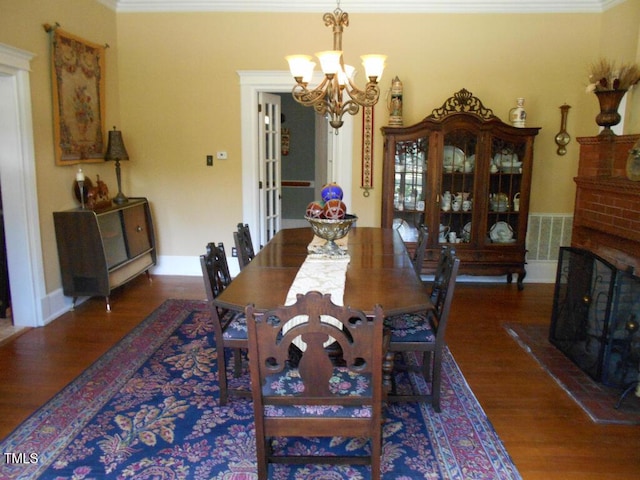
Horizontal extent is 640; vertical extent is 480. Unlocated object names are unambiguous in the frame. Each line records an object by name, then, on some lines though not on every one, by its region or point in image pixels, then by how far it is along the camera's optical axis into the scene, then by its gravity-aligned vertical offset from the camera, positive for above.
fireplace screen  2.84 -0.93
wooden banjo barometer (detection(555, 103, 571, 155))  4.95 +0.27
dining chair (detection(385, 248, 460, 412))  2.51 -0.86
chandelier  3.12 +0.51
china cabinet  4.84 -0.24
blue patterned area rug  2.20 -1.33
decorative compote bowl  2.86 -0.39
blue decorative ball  3.09 -0.20
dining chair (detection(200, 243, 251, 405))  2.53 -0.84
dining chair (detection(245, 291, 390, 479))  1.72 -0.85
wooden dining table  2.23 -0.60
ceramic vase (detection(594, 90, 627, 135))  3.87 +0.43
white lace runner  2.26 -0.59
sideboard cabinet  4.08 -0.77
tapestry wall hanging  4.04 +0.52
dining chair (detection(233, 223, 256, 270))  3.13 -0.55
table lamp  4.75 +0.07
